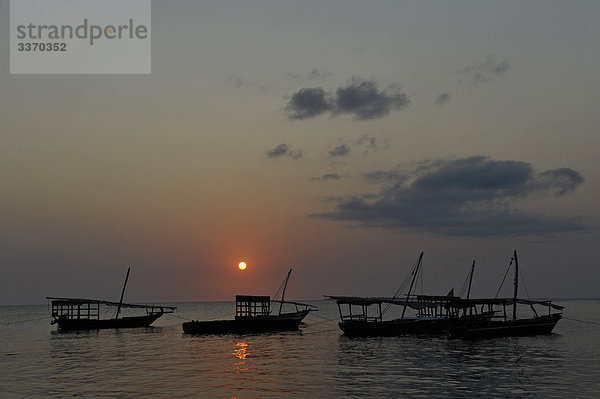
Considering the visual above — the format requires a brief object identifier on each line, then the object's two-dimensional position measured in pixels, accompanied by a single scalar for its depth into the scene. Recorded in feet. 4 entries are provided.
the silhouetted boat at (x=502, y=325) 217.56
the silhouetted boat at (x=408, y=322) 239.91
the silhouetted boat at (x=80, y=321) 271.69
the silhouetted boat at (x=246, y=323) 262.47
